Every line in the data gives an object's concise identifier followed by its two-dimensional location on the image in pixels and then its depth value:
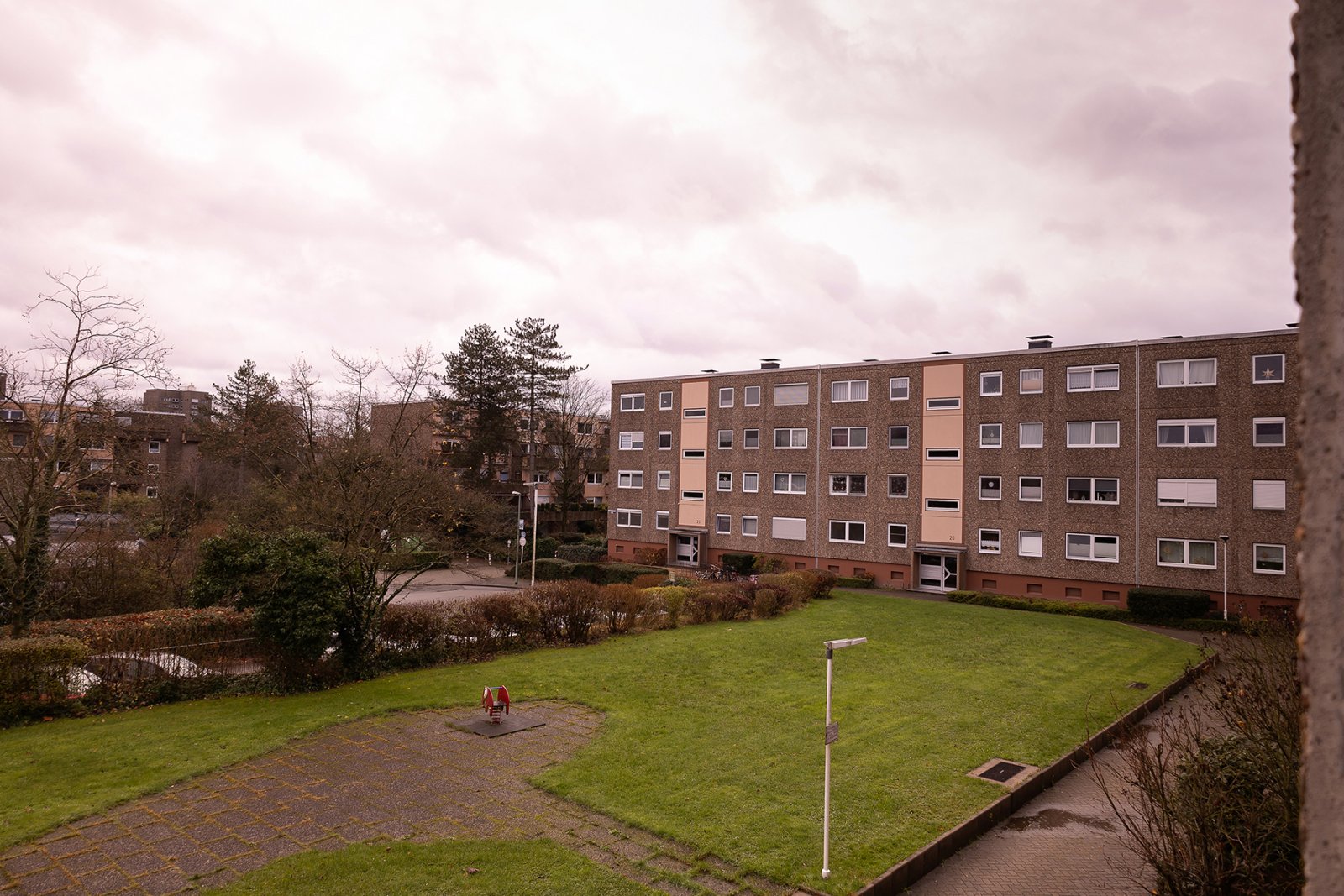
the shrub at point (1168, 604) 31.28
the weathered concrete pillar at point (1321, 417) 2.00
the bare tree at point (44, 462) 16.55
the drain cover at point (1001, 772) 12.54
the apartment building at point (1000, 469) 32.00
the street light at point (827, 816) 8.80
